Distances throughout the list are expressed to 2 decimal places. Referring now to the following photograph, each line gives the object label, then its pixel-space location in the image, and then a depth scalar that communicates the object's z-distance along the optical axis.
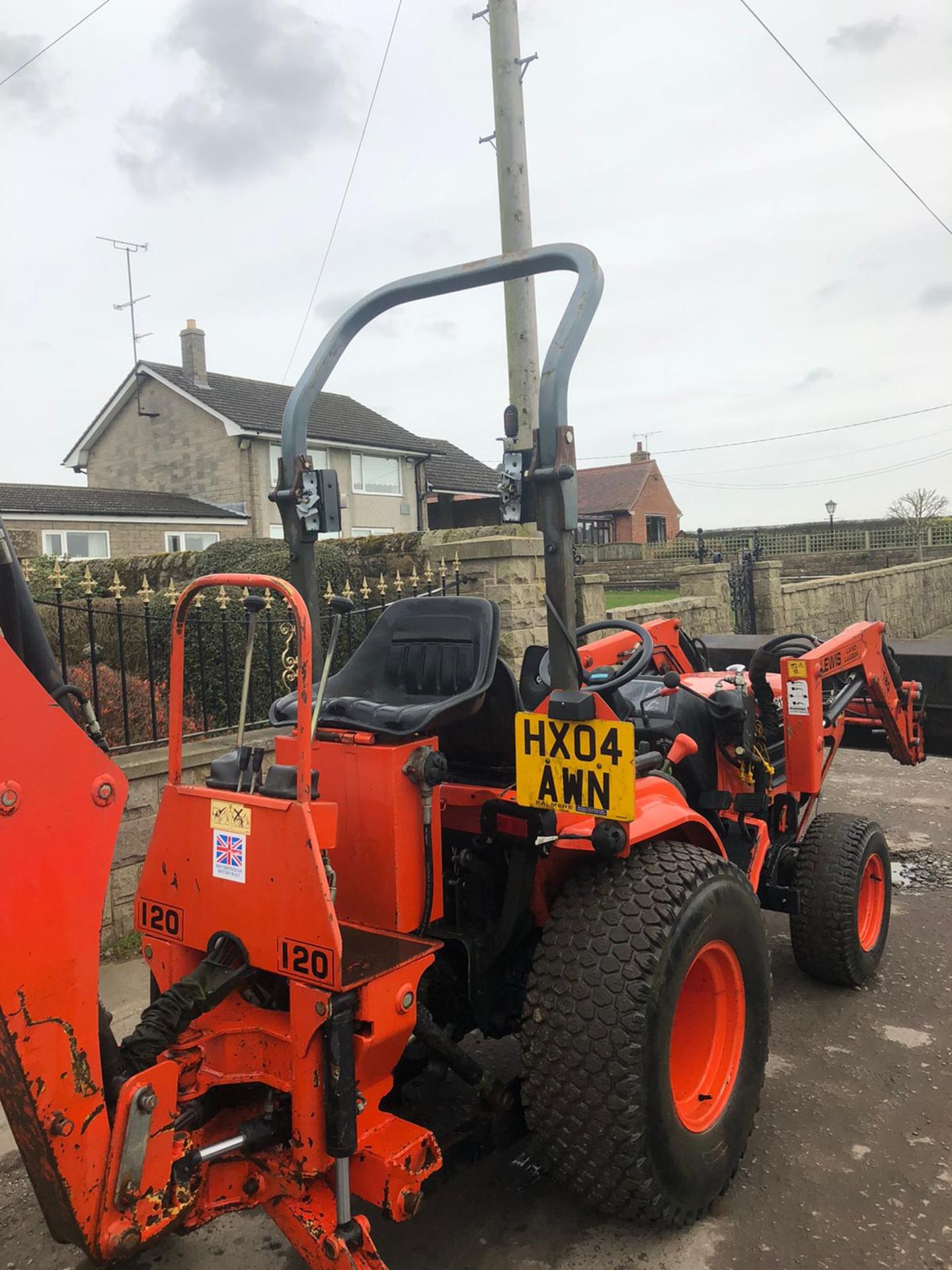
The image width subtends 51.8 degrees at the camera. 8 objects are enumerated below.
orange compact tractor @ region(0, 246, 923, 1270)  1.91
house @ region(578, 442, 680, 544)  44.41
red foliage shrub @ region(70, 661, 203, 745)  6.87
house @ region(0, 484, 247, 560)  21.62
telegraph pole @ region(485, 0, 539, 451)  7.75
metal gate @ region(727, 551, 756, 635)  12.87
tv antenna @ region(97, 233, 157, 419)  27.23
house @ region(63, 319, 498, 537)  25.77
